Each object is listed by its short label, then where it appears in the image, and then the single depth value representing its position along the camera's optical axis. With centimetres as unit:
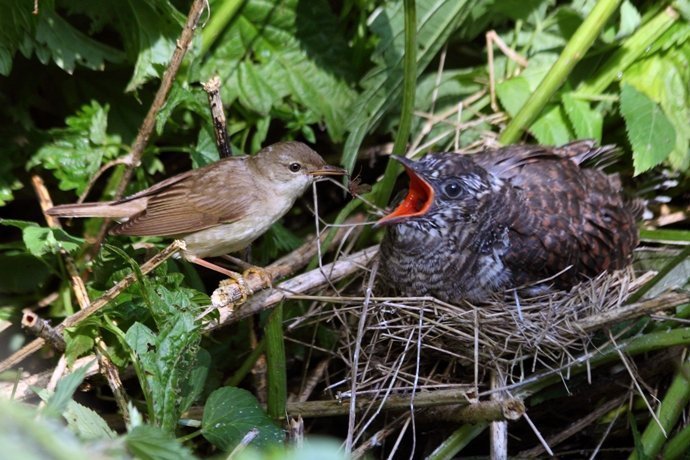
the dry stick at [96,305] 555
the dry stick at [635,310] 576
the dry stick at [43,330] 547
